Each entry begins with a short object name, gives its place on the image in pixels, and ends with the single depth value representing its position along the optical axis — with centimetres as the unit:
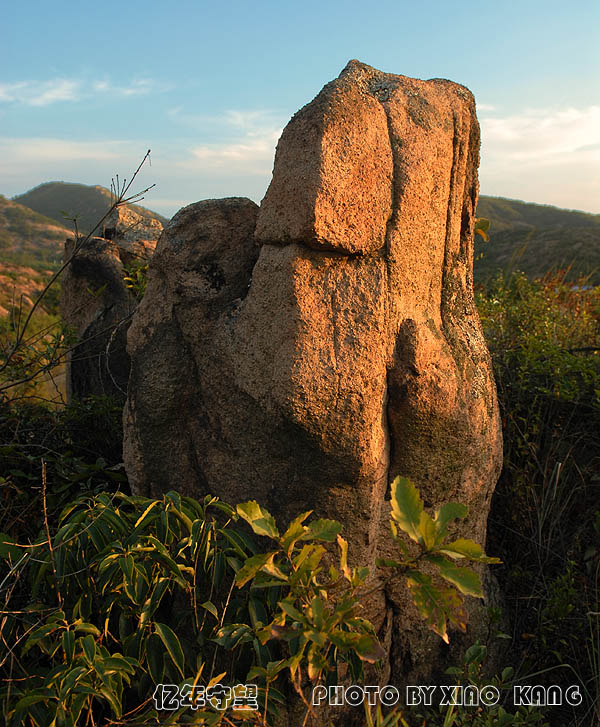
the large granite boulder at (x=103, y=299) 404
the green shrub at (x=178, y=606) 155
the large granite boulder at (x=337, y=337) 207
